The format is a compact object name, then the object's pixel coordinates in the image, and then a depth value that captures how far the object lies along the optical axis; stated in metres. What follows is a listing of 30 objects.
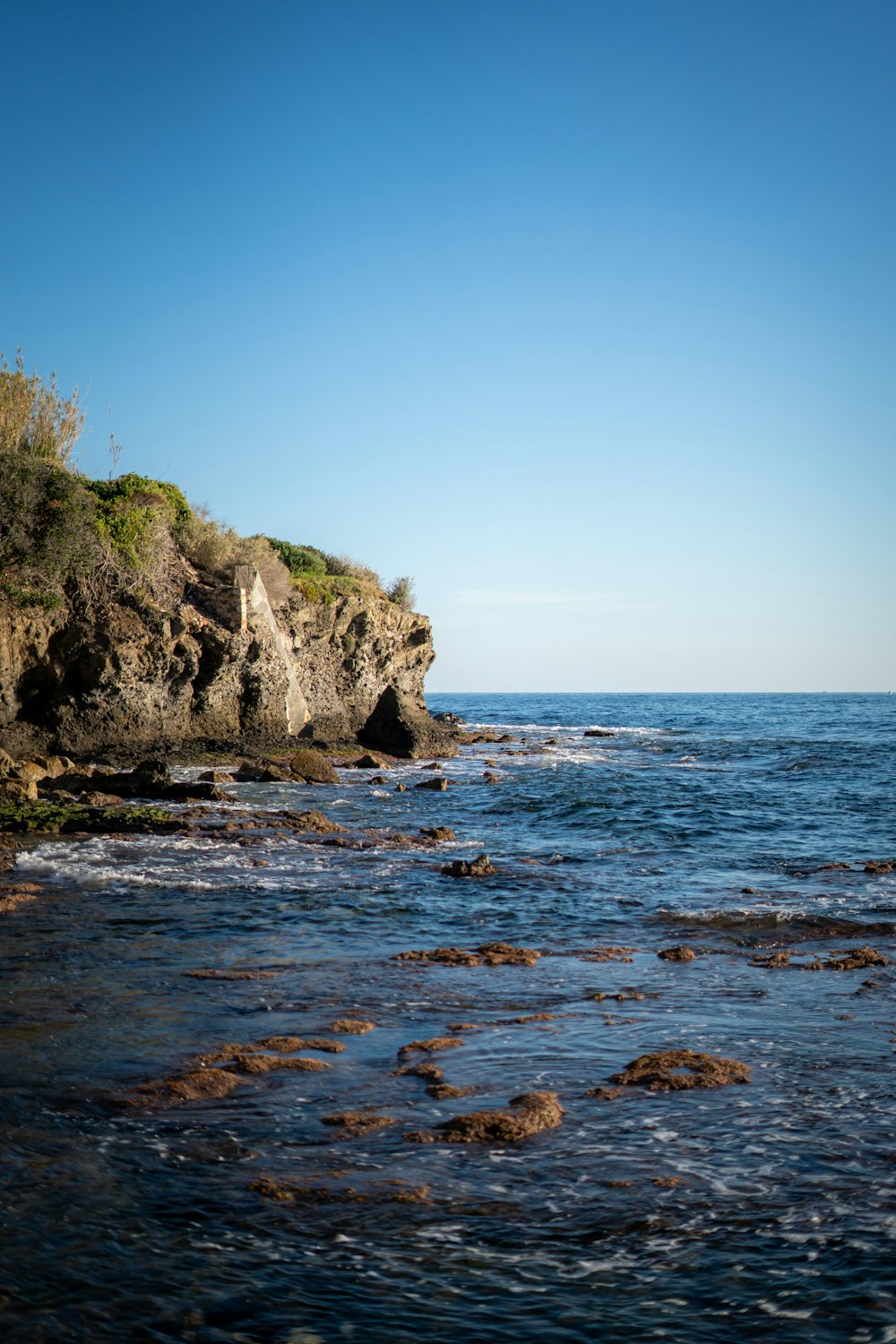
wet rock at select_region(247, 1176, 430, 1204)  4.88
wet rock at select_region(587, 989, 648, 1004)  8.69
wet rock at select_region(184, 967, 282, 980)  8.98
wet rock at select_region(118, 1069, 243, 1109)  6.04
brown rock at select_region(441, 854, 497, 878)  14.53
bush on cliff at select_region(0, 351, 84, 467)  26.11
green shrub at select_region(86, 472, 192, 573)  27.73
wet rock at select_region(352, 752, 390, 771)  31.83
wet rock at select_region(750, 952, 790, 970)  10.02
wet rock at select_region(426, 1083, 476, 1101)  6.28
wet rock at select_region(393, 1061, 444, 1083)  6.60
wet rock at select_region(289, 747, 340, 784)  27.30
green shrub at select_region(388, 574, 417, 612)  48.22
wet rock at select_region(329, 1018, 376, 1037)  7.56
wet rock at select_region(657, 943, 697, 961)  10.23
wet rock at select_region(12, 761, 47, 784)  20.92
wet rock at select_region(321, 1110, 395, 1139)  5.70
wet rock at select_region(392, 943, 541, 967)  9.85
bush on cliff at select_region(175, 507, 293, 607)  32.50
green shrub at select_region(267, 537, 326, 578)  44.00
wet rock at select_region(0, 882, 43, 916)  11.08
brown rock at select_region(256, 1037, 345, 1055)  7.10
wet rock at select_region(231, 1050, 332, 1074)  6.64
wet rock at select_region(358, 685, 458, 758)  36.50
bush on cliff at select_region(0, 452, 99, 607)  23.48
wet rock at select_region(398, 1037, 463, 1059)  7.13
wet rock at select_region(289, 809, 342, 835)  18.45
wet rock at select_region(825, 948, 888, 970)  9.94
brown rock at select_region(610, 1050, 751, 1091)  6.60
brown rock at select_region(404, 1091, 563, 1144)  5.68
